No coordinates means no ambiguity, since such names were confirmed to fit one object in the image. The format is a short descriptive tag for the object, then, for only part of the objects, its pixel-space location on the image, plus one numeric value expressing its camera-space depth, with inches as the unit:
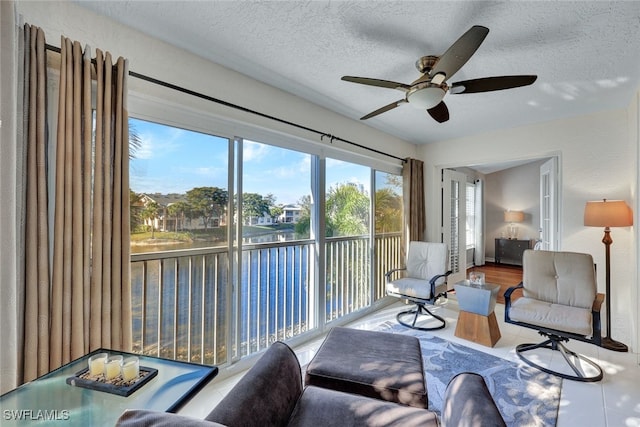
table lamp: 259.8
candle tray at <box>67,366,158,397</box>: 42.8
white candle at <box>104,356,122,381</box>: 45.2
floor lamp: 105.0
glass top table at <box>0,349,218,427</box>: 38.2
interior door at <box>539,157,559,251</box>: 134.6
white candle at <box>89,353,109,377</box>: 45.8
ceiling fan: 61.8
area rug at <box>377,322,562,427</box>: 74.4
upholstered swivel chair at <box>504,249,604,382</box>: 90.4
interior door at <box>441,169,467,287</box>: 178.9
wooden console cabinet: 254.3
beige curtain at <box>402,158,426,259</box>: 165.0
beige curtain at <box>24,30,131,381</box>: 53.4
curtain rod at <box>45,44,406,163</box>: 69.0
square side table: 113.0
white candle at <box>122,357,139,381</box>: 45.2
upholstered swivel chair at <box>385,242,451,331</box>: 129.6
